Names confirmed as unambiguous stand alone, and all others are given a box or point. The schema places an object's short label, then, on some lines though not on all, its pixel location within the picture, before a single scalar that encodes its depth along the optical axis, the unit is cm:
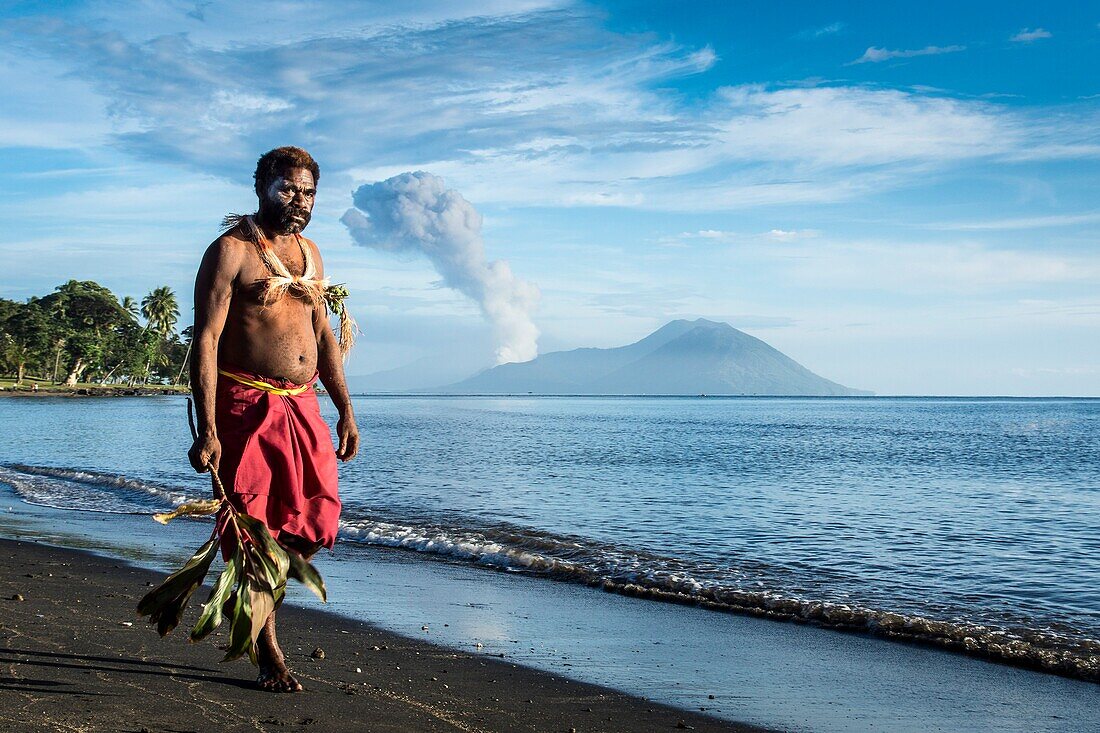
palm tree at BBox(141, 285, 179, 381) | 11875
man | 441
